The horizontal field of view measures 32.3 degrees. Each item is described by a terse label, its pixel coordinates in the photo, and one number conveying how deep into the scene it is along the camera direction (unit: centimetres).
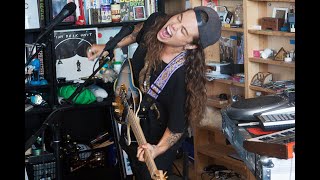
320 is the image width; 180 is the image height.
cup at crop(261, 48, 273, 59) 316
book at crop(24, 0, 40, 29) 358
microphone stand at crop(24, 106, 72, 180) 242
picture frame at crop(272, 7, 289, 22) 304
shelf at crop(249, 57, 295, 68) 294
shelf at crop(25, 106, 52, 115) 360
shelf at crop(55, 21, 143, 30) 366
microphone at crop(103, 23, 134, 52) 218
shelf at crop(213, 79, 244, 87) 334
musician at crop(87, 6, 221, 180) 232
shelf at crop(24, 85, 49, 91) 363
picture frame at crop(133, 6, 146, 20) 382
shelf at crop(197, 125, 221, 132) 365
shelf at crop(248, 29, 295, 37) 292
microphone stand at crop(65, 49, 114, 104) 220
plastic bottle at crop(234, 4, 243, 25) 338
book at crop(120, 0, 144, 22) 379
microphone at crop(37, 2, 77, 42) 207
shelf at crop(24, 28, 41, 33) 358
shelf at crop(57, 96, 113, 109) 370
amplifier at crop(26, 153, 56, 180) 345
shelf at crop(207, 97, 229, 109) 357
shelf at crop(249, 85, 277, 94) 307
